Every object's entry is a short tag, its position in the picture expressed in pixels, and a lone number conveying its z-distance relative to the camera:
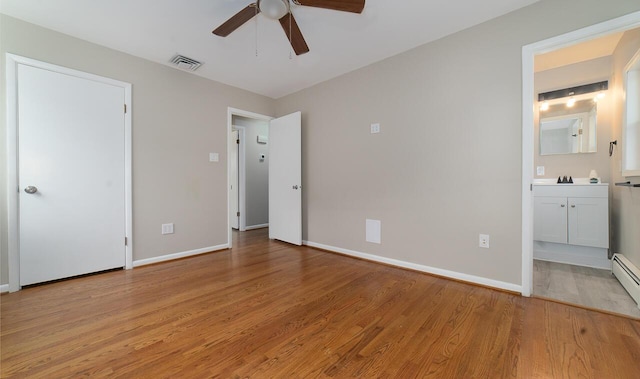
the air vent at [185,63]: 2.90
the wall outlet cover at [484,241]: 2.29
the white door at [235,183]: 5.18
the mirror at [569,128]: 3.14
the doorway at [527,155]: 2.08
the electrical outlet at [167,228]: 3.09
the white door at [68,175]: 2.29
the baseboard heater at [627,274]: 1.98
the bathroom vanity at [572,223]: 2.79
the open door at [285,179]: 3.78
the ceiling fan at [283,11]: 1.67
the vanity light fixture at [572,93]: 2.99
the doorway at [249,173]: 5.07
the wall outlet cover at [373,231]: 3.05
